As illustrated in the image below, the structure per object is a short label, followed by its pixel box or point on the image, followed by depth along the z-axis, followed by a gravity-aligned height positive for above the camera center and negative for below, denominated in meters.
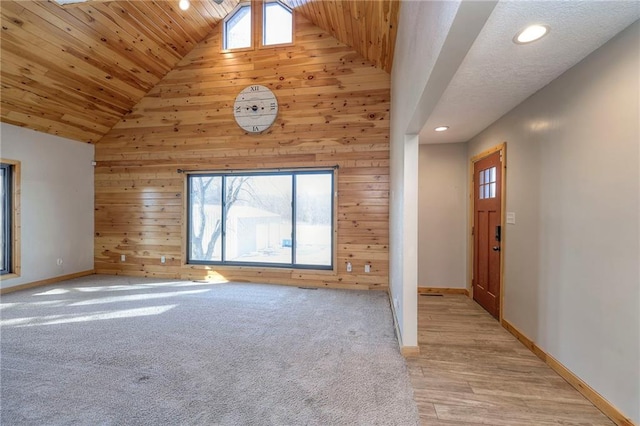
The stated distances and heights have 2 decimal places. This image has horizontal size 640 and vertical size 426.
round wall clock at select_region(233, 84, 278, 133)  4.67 +1.74
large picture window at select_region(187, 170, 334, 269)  4.68 -0.11
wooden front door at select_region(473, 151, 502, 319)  3.30 -0.23
